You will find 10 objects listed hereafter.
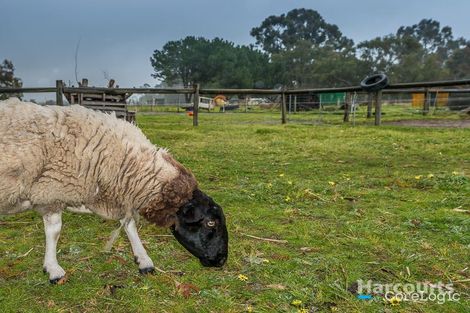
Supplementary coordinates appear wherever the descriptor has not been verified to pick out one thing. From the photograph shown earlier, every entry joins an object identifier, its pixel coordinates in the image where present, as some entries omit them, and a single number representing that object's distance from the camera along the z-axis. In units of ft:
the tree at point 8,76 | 109.97
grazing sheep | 10.16
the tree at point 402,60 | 221.87
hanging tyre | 44.70
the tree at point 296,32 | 390.21
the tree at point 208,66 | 255.23
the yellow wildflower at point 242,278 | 10.23
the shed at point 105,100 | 42.86
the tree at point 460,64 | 251.70
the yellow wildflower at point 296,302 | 8.95
